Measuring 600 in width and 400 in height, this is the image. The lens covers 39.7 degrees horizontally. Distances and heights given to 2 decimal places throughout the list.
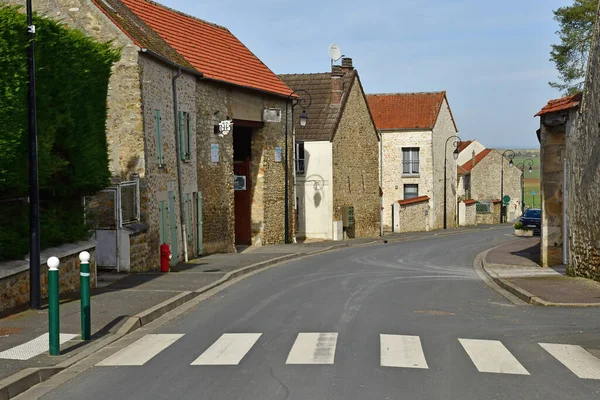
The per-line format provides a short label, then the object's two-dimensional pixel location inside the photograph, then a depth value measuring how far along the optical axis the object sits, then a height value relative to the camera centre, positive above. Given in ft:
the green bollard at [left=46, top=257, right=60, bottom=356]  30.32 -4.27
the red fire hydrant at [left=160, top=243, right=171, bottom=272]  67.00 -5.30
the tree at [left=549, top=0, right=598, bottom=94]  164.96 +29.61
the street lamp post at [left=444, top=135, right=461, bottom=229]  189.57 +7.28
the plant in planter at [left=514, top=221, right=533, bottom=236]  142.68 -7.74
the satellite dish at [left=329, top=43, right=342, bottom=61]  130.72 +21.57
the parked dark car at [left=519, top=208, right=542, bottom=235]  142.82 -6.12
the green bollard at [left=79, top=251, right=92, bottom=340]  33.09 -4.40
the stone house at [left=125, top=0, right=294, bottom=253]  87.10 +6.84
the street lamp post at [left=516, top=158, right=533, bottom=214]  246.45 -1.23
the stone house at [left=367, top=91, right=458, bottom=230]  183.62 +9.03
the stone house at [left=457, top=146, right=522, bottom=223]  227.61 +0.92
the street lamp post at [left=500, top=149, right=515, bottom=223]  233.55 -1.50
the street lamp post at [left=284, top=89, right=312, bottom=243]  108.88 +2.30
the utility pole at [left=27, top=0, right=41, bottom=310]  39.81 -0.06
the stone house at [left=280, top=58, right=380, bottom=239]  128.57 +5.44
